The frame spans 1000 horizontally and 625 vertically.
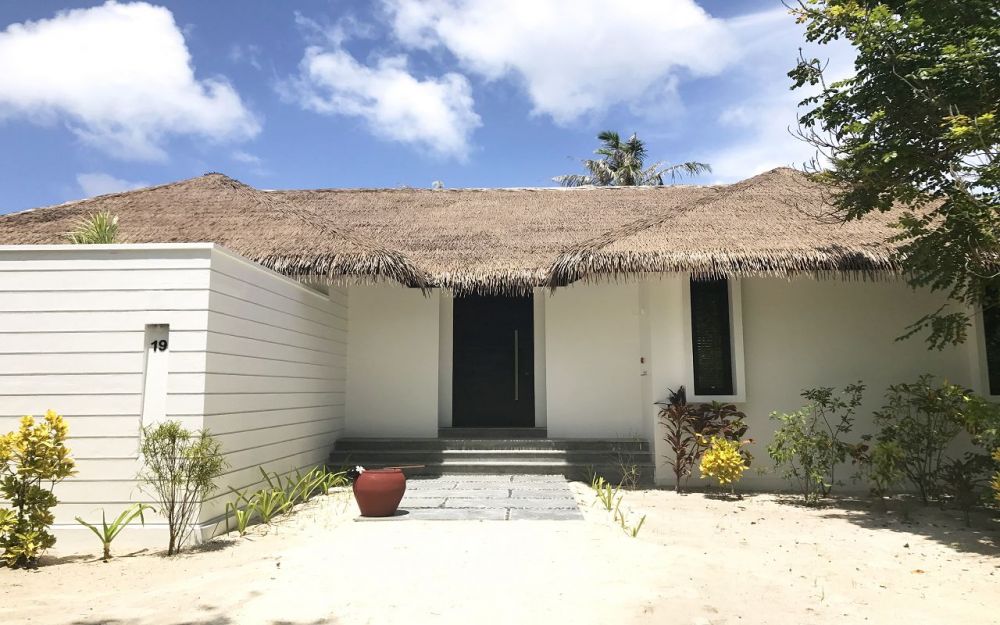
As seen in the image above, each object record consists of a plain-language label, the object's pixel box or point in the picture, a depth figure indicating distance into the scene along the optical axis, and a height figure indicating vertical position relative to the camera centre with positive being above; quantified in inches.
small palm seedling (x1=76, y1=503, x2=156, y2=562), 184.2 -44.3
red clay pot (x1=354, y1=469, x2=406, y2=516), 229.9 -41.7
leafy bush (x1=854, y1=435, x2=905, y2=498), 250.2 -34.8
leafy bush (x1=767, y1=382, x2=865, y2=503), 266.2 -26.4
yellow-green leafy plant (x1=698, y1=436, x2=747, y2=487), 271.9 -37.3
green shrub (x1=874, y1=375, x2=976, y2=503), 249.9 -20.1
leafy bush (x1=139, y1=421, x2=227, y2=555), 185.6 -27.0
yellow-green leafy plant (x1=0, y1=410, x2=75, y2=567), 172.9 -28.6
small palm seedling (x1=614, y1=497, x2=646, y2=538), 201.8 -50.8
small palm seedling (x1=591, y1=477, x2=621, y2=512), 241.6 -49.4
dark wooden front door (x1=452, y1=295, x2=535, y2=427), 377.4 +11.8
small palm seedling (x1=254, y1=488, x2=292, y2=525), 223.8 -46.5
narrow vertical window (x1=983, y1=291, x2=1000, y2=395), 291.4 +17.4
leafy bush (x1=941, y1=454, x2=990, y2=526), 235.5 -39.9
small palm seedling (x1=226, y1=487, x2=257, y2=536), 209.6 -46.2
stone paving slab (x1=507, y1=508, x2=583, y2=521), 225.6 -50.3
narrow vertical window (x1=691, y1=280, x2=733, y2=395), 302.0 +21.2
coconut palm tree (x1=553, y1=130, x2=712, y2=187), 963.3 +339.0
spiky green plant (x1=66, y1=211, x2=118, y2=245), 244.2 +61.0
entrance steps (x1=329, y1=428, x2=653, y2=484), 319.3 -39.7
